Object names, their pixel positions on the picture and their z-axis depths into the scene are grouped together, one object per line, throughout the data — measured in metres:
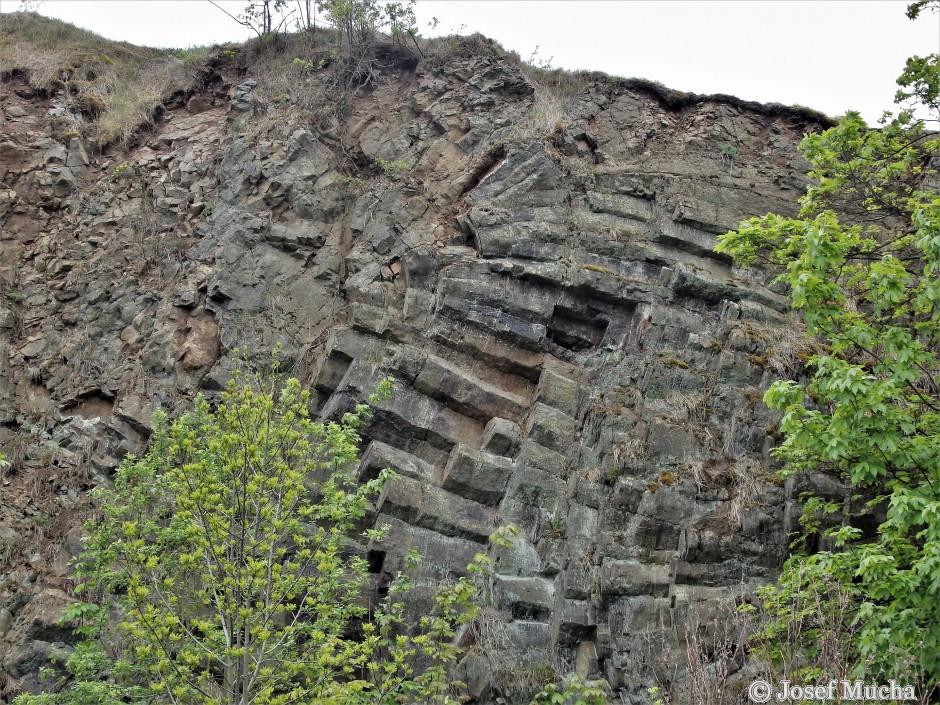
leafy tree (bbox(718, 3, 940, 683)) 8.24
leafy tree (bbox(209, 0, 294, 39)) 22.36
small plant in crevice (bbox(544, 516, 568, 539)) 12.37
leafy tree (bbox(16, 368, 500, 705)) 8.73
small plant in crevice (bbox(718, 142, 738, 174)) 18.69
